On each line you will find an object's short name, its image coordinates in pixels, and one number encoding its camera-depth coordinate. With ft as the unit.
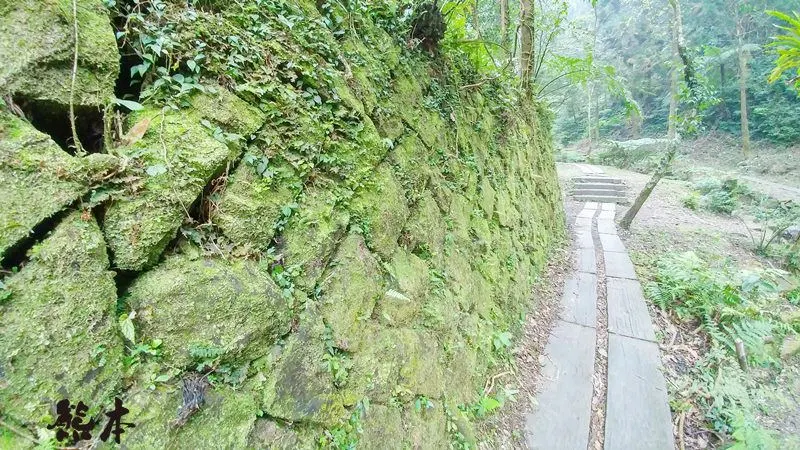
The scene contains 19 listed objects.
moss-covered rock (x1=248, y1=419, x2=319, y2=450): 4.31
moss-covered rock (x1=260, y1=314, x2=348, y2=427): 4.59
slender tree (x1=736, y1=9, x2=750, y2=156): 53.26
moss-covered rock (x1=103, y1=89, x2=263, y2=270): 3.90
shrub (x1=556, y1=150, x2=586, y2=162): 61.72
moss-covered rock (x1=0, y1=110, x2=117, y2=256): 3.25
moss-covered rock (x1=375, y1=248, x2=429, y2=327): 6.73
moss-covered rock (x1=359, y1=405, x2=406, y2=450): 5.56
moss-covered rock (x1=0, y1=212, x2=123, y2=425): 2.98
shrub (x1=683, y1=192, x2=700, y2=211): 32.55
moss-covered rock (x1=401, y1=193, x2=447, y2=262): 8.22
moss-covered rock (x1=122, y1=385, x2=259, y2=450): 3.54
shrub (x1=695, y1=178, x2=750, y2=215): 32.55
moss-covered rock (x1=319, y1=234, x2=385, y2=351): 5.59
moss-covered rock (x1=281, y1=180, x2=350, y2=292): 5.40
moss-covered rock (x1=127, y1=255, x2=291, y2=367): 3.95
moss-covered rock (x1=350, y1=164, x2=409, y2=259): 6.81
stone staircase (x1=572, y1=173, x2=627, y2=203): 34.42
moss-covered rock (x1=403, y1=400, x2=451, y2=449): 6.41
